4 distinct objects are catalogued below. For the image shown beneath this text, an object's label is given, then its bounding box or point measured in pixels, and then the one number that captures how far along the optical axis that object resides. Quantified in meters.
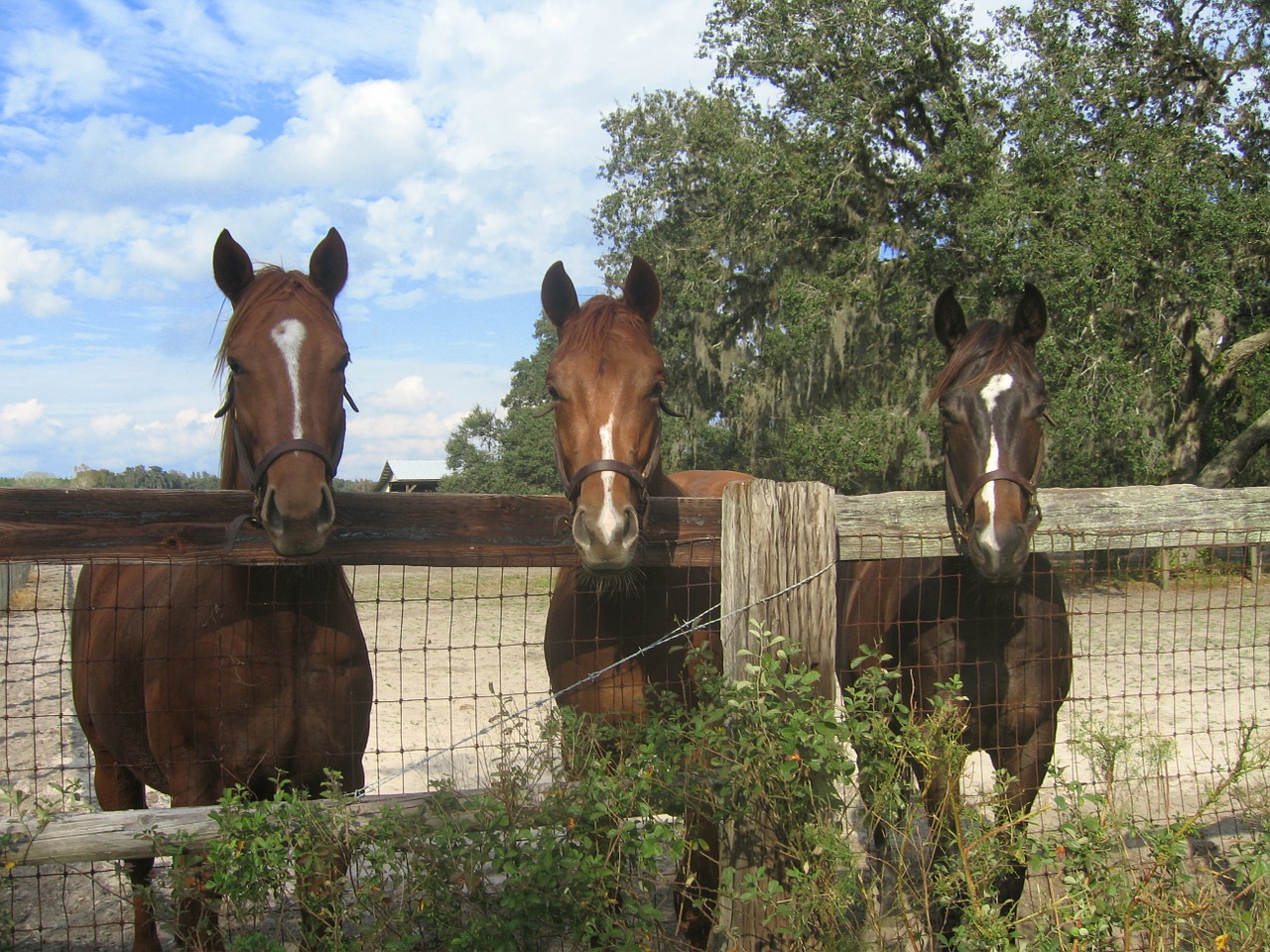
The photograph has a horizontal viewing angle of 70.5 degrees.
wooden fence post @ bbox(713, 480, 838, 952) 2.69
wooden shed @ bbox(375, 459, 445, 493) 45.12
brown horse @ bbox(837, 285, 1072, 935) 2.91
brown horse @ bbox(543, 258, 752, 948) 2.49
